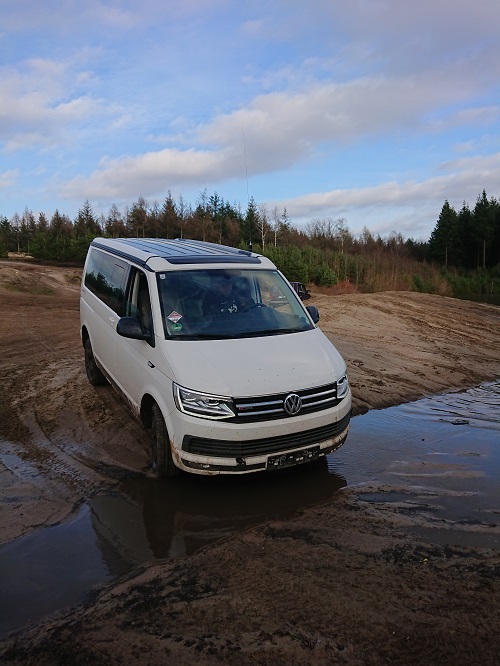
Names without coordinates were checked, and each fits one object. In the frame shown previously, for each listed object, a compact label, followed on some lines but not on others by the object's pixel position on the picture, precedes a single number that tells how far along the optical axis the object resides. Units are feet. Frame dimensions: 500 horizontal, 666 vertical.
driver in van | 18.57
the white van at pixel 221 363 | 15.10
